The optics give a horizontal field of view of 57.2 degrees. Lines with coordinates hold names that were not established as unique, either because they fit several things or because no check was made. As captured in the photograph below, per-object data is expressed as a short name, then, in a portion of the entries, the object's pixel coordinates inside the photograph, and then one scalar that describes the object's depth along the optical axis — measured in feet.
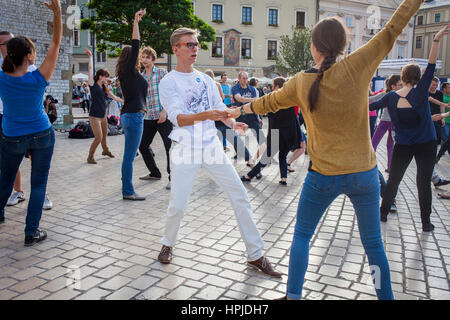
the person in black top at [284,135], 23.86
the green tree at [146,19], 84.43
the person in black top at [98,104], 30.53
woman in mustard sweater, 8.07
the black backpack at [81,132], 44.83
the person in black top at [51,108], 38.57
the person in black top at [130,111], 19.36
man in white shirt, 11.66
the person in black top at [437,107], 30.17
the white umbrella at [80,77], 118.52
